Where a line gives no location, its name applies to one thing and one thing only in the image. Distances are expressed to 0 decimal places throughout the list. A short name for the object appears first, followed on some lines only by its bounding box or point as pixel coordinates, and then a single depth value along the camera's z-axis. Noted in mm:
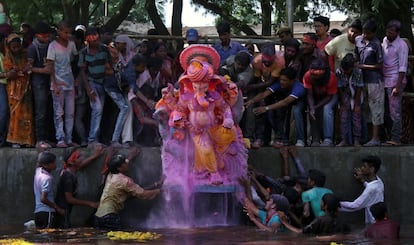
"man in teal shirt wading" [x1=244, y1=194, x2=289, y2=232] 11398
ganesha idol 11844
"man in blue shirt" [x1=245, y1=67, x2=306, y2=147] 13016
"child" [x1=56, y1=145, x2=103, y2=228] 11977
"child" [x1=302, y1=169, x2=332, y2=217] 11727
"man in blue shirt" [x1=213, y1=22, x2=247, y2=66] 13539
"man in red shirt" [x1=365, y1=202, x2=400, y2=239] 10820
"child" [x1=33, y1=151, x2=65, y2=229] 11719
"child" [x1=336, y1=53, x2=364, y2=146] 13273
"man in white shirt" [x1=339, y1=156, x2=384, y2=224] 12453
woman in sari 12758
